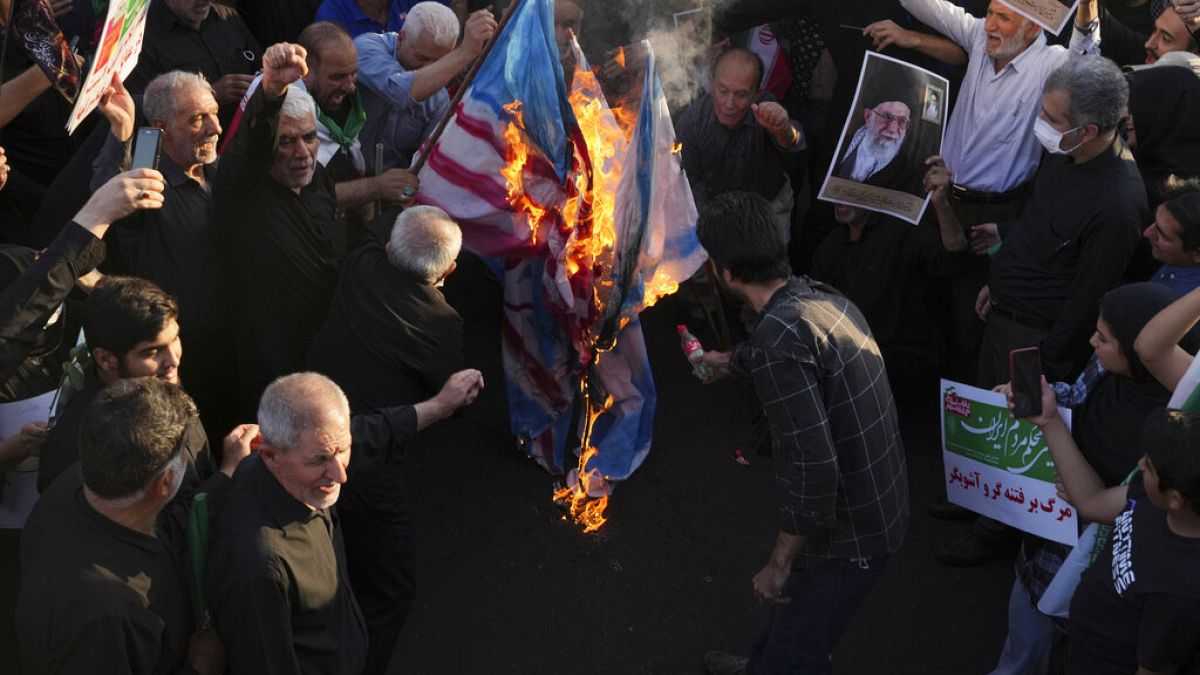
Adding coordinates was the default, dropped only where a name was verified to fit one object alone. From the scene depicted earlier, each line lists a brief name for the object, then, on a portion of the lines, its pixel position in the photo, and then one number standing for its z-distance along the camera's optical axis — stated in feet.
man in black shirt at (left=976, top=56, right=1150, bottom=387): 15.99
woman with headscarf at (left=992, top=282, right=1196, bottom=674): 12.88
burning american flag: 17.31
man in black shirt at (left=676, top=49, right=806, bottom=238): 21.15
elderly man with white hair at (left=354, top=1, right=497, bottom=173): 19.67
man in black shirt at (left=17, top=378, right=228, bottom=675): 9.34
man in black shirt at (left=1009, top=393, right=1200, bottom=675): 10.34
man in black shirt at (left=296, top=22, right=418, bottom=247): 17.78
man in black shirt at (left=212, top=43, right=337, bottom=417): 15.12
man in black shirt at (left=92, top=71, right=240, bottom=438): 14.60
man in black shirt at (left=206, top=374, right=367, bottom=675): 10.32
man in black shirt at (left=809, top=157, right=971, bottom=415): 20.03
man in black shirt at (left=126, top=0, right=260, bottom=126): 19.51
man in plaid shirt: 11.90
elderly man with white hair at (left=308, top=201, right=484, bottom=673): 14.44
